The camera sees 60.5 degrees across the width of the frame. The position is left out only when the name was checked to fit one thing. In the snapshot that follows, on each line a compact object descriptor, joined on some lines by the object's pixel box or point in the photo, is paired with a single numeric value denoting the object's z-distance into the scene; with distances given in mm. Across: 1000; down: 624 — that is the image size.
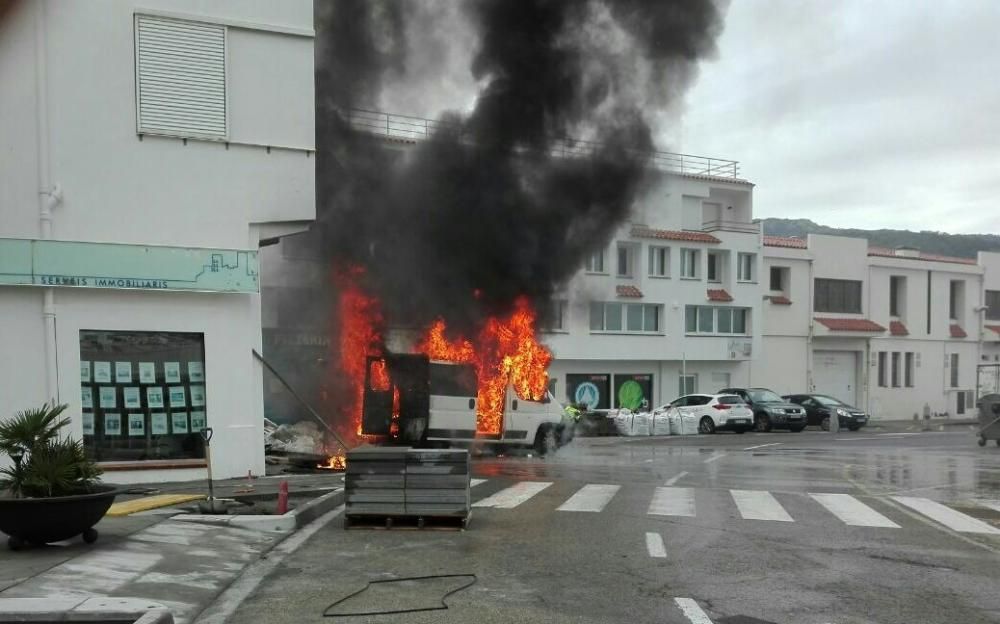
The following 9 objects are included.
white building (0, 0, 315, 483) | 11734
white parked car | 29109
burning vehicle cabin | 16875
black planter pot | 6820
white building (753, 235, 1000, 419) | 39250
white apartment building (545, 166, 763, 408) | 35062
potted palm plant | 6875
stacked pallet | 8891
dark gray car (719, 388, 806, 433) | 29859
